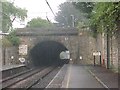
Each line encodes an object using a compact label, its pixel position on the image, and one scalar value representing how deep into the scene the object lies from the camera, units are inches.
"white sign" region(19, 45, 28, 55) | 2332.7
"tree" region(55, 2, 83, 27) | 4579.5
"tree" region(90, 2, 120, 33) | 937.4
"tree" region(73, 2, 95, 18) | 1801.2
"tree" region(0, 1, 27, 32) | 2994.6
